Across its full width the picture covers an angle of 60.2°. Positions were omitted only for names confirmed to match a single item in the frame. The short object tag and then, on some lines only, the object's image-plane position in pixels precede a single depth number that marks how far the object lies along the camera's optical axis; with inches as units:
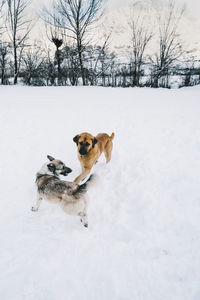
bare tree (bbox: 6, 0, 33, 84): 666.2
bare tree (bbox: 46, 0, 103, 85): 665.0
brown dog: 157.6
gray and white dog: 111.0
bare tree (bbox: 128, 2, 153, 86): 860.0
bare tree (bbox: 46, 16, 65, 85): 760.8
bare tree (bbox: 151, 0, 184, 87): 853.8
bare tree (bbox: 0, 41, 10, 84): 765.7
